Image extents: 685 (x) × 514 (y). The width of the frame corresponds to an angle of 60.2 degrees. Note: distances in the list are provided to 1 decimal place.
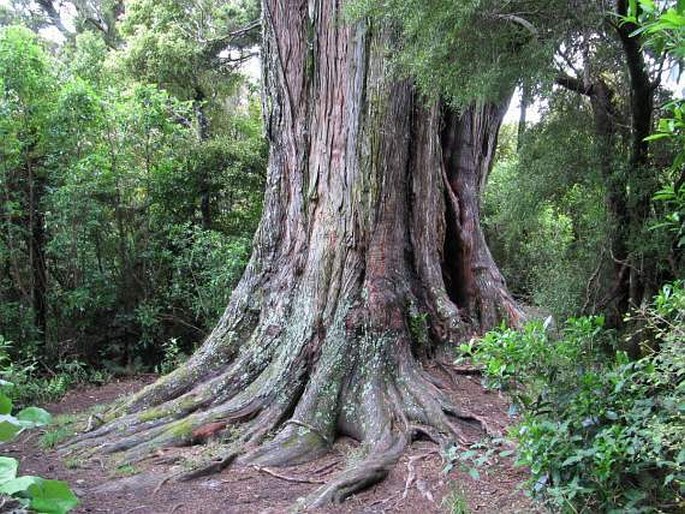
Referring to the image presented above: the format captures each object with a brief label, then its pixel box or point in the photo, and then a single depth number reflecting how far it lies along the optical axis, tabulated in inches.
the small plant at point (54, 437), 218.5
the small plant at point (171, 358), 325.7
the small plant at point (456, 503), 147.0
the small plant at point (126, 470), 185.3
